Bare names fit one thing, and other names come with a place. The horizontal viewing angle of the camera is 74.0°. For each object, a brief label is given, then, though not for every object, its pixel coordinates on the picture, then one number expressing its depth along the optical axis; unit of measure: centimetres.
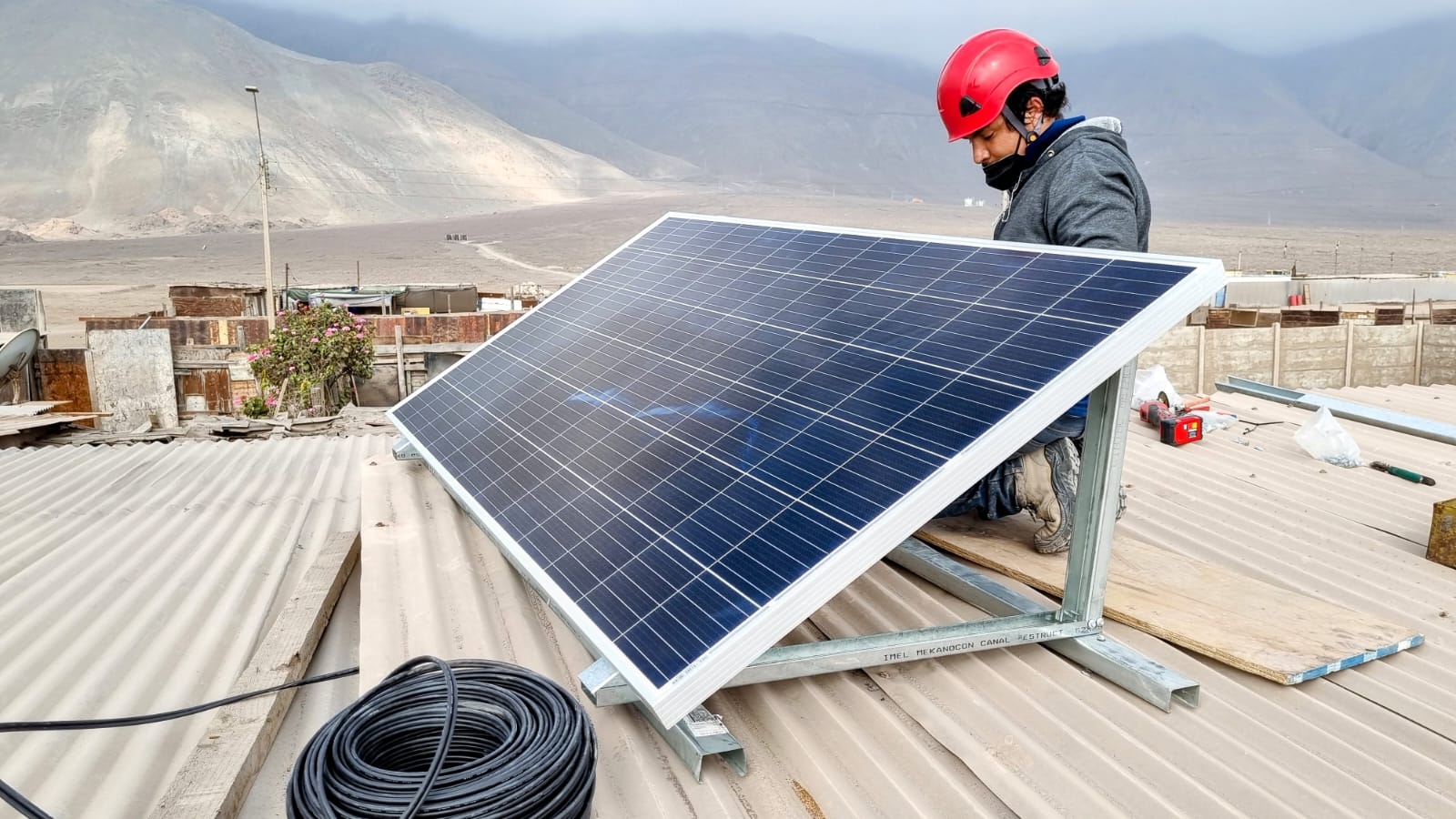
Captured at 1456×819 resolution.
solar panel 279
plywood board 346
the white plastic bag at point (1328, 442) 677
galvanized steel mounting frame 302
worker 423
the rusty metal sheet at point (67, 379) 2580
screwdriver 635
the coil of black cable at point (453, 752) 238
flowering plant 2408
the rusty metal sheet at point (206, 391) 2852
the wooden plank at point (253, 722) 291
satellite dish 1659
